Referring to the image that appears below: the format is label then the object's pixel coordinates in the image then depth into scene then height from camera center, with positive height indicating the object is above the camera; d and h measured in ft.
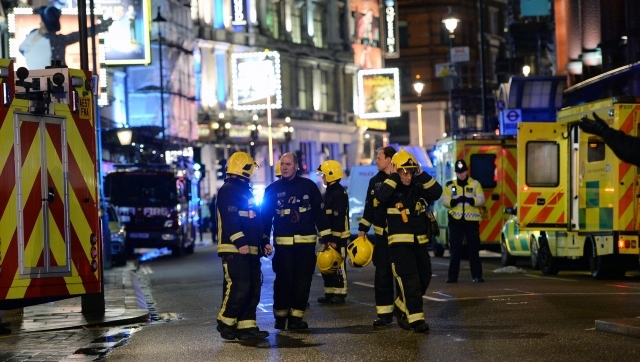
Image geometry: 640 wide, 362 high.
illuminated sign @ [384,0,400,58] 293.25 +28.75
